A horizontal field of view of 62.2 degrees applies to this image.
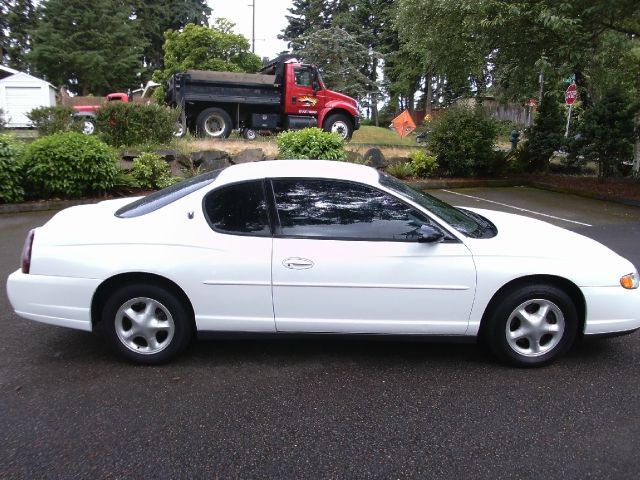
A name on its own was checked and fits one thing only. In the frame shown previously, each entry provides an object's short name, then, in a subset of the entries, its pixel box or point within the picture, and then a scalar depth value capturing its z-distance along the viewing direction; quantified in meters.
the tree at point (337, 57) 33.59
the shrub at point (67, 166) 10.05
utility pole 33.98
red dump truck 16.25
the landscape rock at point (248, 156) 13.00
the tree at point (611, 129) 12.47
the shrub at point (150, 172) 11.09
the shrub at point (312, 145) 11.97
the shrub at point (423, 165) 13.69
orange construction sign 17.47
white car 3.64
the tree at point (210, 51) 30.31
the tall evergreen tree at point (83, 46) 37.00
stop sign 15.14
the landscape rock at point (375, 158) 13.76
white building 27.62
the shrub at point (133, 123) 12.93
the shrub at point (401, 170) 13.50
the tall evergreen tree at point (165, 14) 47.44
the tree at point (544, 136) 15.09
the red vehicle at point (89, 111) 13.16
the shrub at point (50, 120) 12.28
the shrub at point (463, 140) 13.73
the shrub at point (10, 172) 9.83
